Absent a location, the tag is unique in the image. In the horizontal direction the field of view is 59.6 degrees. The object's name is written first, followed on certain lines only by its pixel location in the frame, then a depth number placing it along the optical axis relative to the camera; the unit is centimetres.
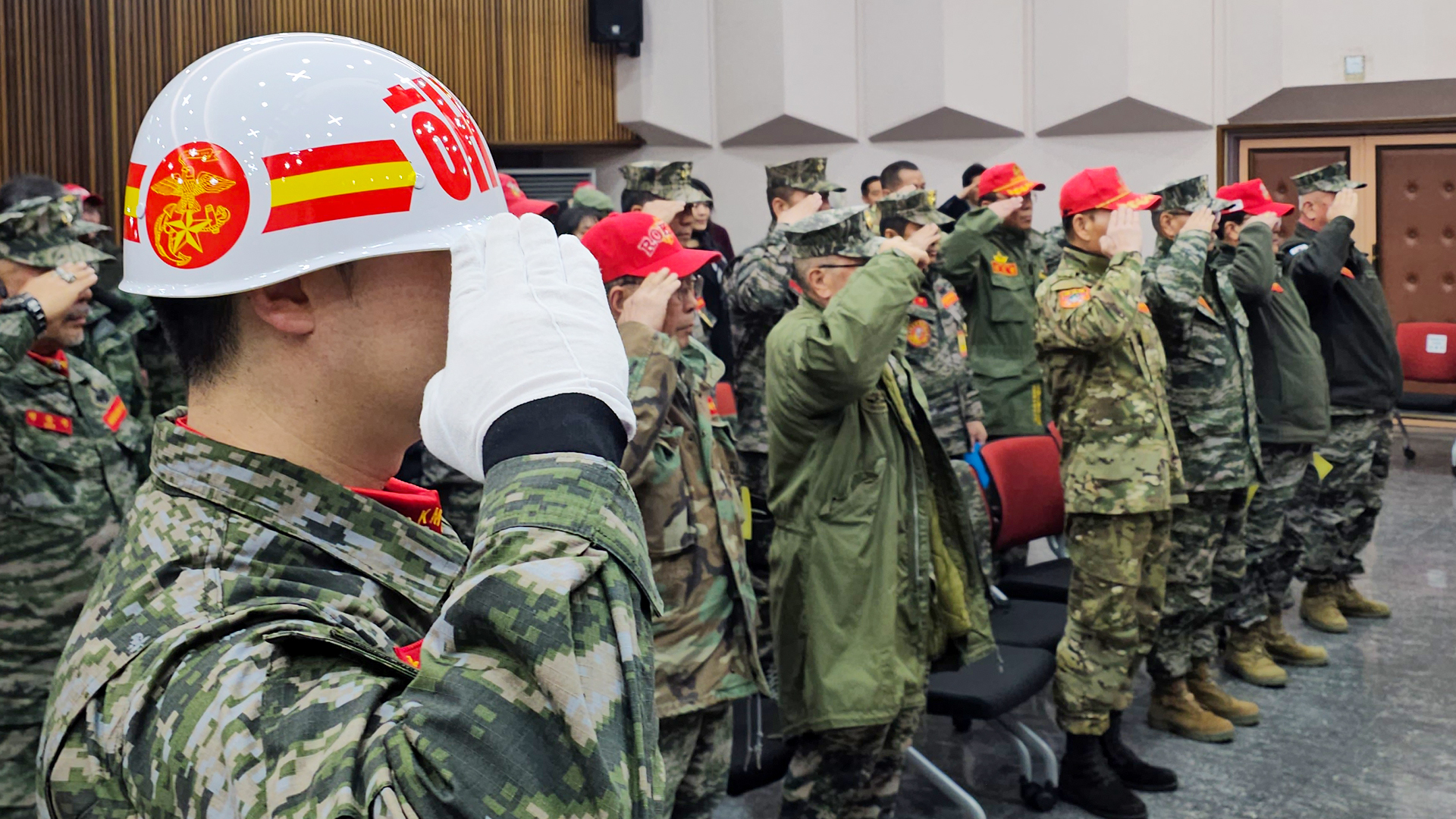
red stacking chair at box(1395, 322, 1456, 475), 741
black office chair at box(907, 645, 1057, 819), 295
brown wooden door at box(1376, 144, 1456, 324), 772
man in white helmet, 63
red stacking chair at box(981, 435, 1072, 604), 375
